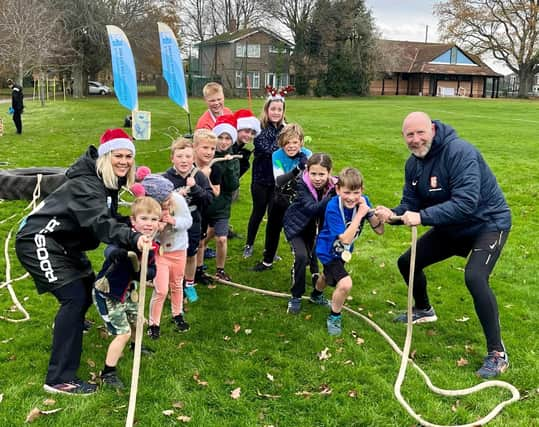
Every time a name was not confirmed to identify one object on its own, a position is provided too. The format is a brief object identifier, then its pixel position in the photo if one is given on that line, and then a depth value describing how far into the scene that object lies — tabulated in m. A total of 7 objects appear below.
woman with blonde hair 3.86
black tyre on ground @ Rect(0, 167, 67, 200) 9.81
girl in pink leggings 4.84
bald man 4.40
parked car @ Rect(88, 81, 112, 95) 57.22
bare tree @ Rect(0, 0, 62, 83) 32.75
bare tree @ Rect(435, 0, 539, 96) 60.66
